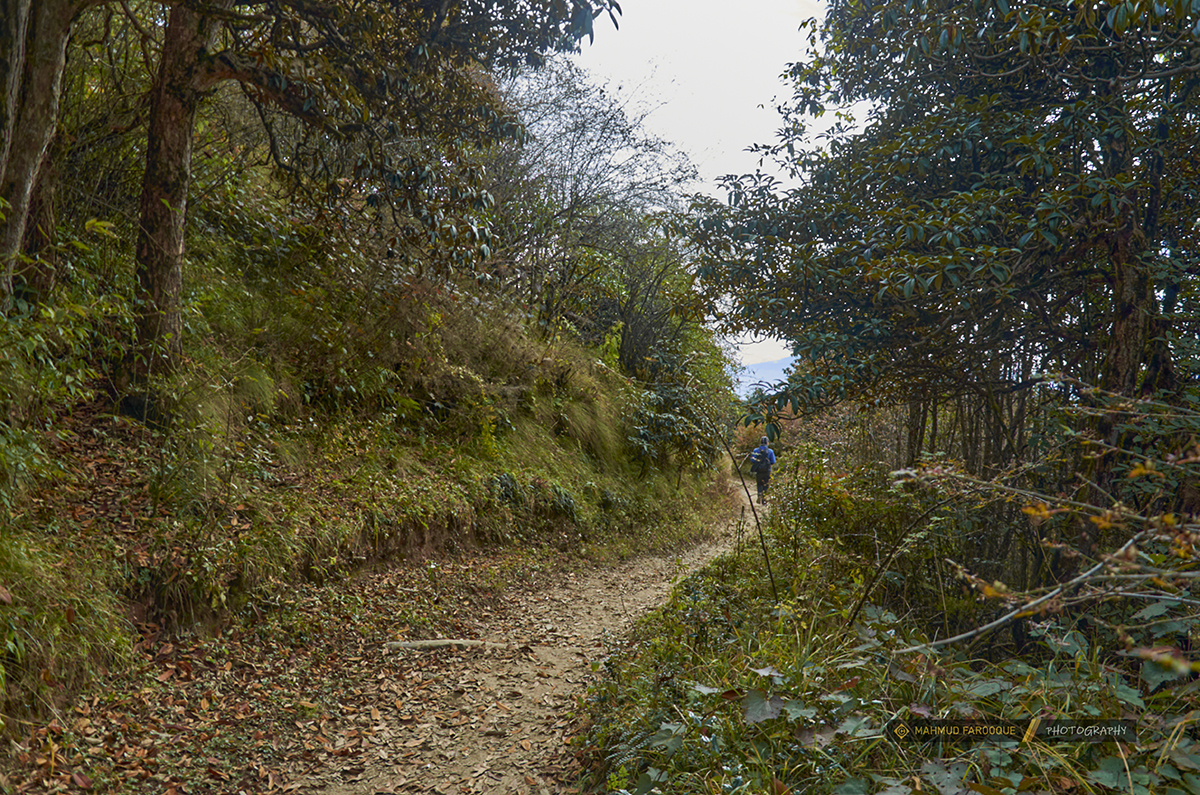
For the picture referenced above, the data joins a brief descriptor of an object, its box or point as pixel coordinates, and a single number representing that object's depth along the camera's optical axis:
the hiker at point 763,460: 12.71
